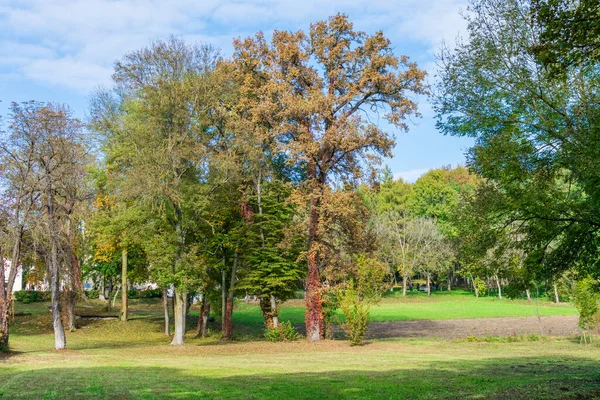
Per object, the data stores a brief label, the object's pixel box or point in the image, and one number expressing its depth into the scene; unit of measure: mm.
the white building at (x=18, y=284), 59425
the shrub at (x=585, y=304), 24469
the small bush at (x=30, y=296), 50766
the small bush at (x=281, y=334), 29281
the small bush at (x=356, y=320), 25188
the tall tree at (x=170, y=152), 26000
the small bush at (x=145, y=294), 58875
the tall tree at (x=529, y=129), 11219
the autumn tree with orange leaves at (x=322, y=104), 27156
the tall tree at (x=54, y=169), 22344
